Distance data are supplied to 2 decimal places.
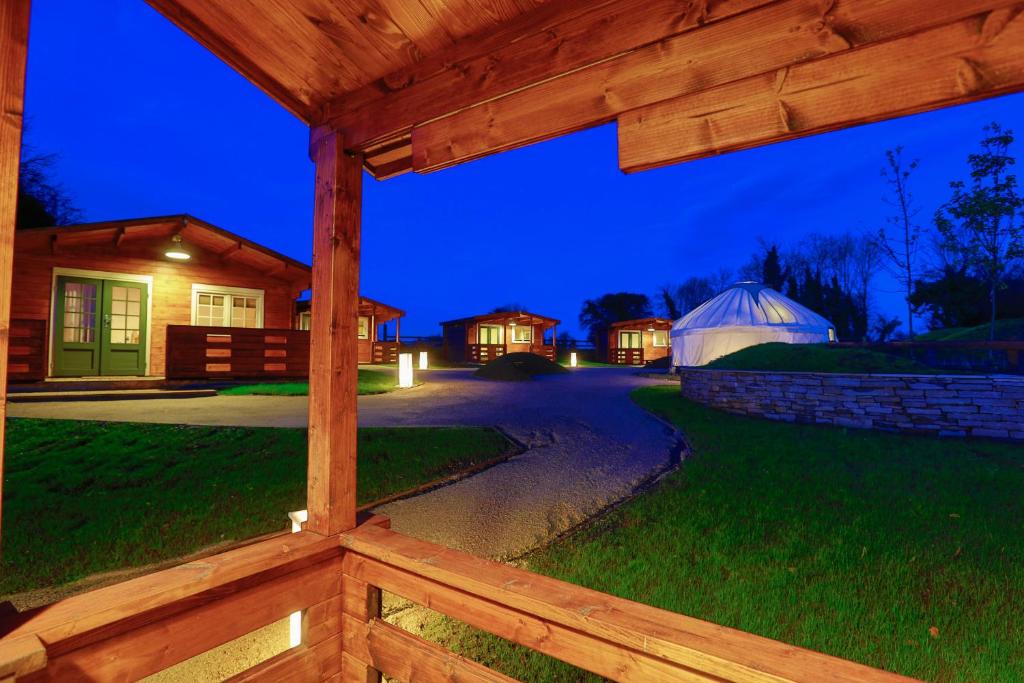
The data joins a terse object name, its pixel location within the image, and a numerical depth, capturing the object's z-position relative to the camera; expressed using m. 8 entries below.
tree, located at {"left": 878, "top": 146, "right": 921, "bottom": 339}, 16.09
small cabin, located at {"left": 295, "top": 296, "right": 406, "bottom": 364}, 23.39
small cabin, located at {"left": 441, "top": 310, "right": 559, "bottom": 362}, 30.03
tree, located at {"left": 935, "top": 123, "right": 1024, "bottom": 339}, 11.40
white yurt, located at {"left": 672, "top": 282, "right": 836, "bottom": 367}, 20.33
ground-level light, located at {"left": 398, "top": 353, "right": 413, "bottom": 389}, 13.13
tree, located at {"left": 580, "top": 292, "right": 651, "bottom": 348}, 46.69
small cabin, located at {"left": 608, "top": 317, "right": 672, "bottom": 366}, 34.16
